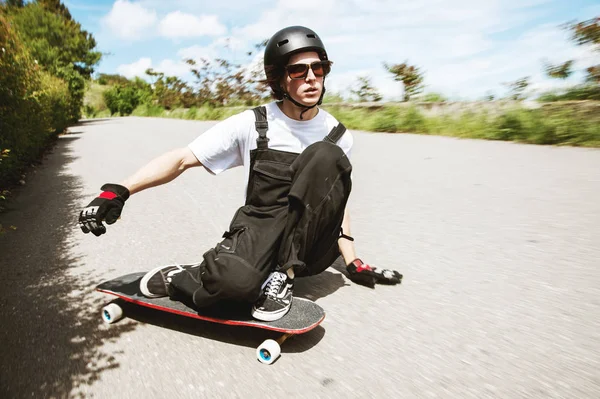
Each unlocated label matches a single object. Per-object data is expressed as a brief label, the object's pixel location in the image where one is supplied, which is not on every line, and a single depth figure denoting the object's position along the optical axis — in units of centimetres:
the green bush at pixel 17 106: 572
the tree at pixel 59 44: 2770
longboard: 201
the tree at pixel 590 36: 727
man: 215
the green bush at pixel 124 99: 4634
